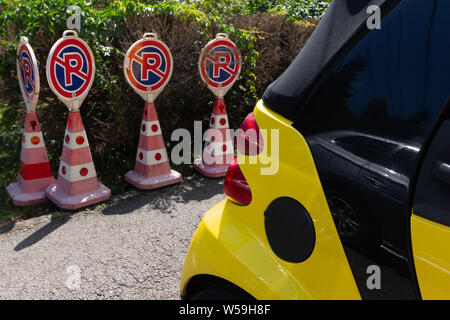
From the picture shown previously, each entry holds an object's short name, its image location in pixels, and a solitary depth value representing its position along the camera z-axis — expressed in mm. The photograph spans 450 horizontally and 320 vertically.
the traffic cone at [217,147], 4805
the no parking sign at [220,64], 4586
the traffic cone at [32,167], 3920
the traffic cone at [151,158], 4332
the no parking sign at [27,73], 3633
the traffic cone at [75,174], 3854
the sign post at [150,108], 4152
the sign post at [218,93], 4641
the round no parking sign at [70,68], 3615
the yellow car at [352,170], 1162
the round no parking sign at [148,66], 4098
